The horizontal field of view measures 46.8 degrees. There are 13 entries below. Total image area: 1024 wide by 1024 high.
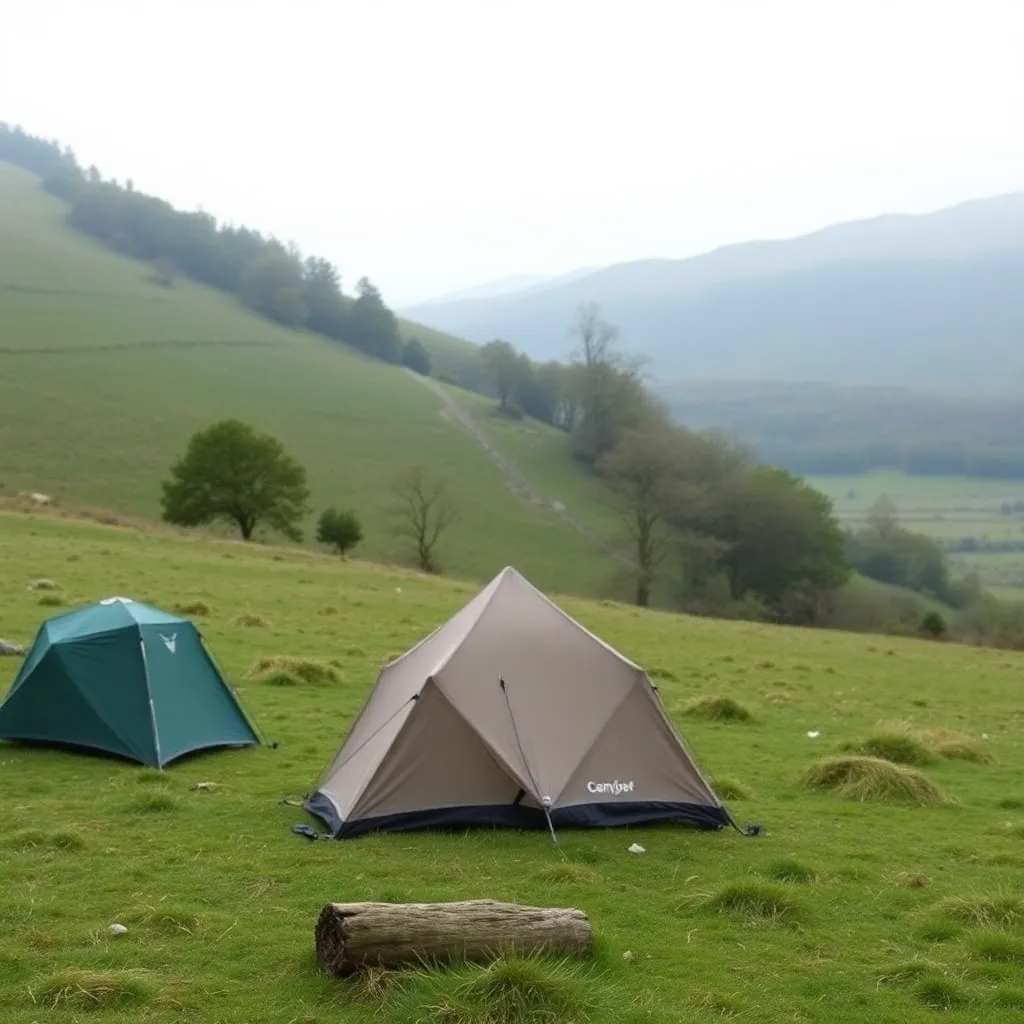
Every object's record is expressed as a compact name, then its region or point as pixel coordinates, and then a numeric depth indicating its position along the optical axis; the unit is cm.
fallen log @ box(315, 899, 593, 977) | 796
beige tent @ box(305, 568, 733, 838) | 1230
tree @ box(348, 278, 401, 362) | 14600
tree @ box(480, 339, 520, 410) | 12569
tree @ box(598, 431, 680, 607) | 6994
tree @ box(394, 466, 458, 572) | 6862
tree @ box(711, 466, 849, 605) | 7744
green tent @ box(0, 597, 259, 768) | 1524
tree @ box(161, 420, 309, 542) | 5972
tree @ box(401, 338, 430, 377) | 14712
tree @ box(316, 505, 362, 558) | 6231
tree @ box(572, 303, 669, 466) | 10194
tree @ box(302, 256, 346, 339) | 14725
